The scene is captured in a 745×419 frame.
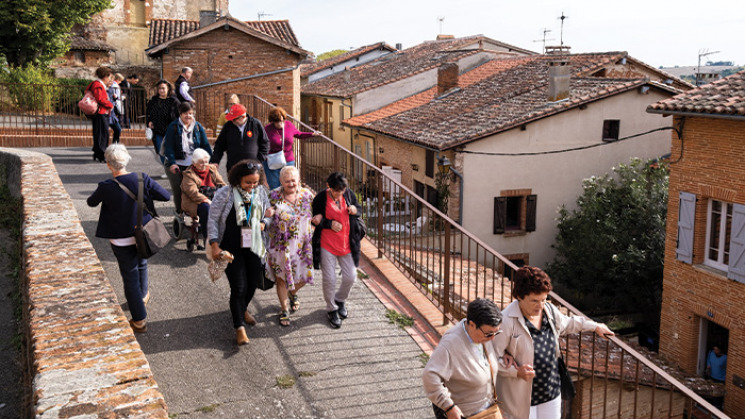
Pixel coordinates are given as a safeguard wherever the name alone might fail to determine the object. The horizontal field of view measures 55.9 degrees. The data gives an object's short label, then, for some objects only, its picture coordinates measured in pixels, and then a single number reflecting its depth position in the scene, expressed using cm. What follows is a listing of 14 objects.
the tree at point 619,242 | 2292
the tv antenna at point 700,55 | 3098
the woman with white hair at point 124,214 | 605
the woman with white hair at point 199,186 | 785
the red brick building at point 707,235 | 1672
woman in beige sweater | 400
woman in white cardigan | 437
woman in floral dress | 649
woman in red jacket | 1166
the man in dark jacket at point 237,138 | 827
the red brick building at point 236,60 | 2256
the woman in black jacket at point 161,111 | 1074
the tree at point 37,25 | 3139
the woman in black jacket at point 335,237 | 651
